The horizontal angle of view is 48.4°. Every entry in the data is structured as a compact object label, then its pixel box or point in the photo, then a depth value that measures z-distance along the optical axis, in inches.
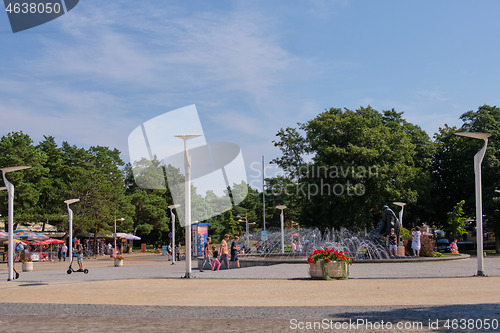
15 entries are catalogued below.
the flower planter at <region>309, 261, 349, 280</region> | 719.7
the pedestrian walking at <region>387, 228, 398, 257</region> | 1202.6
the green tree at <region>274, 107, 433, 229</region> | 1818.4
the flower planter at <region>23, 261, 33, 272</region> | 1275.5
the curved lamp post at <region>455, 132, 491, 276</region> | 761.6
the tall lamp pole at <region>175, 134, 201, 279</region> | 799.1
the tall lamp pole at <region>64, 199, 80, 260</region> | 1023.0
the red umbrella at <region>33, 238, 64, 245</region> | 2031.5
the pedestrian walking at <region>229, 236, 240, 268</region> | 1077.8
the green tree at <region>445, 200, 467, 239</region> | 1798.7
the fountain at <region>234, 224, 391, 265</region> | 1237.7
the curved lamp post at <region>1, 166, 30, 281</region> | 846.5
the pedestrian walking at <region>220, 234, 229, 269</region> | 999.6
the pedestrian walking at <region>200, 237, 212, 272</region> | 1085.8
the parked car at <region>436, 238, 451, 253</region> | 1862.7
